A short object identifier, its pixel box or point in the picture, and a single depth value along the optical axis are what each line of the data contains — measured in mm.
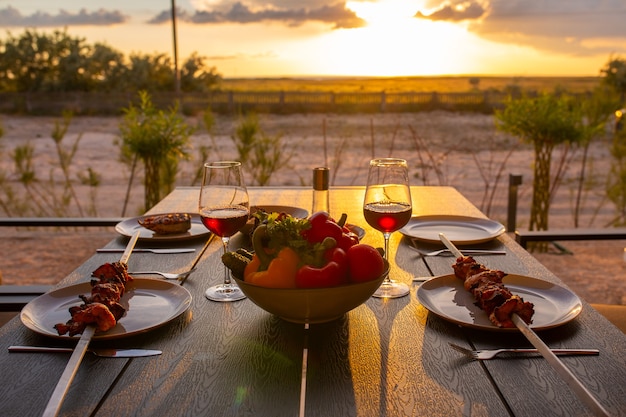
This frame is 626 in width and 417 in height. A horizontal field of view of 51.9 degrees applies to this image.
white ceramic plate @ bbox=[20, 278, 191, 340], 1164
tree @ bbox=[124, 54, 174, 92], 19125
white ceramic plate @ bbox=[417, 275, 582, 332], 1188
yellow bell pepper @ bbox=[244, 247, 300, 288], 1103
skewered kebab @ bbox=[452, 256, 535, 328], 1142
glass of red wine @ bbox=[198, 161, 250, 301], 1363
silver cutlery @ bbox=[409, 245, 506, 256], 1709
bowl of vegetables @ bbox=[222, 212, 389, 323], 1089
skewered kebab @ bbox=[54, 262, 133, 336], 1113
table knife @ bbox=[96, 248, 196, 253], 1755
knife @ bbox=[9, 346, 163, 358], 1071
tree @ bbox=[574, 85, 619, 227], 5000
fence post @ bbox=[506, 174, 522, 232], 2917
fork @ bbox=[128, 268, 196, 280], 1495
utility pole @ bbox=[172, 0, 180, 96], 10534
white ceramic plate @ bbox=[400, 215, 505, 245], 1800
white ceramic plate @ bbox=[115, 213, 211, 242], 1835
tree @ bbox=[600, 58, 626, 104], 16950
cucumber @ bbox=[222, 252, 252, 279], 1149
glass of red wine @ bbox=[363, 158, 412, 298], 1393
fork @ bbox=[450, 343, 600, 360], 1061
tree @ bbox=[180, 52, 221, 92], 19281
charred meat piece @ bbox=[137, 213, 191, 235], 1878
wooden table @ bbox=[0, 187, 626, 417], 920
